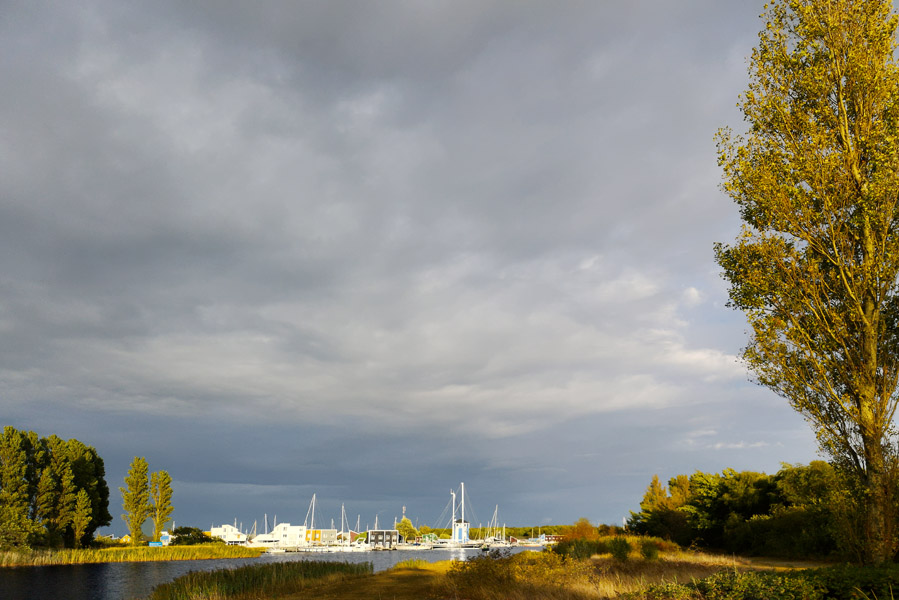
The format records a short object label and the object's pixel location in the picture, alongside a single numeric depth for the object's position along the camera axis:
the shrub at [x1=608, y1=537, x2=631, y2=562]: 23.97
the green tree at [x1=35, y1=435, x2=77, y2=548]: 59.69
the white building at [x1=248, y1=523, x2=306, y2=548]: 136.25
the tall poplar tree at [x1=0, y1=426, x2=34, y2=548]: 53.16
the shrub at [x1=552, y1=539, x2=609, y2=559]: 26.39
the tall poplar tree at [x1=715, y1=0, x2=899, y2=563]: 12.64
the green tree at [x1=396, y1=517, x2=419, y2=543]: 155.50
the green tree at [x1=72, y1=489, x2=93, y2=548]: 62.88
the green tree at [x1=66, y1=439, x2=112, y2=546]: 68.00
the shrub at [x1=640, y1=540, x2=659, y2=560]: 25.12
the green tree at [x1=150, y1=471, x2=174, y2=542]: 74.25
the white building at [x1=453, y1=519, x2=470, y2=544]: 122.75
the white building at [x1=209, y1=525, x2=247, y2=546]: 140.88
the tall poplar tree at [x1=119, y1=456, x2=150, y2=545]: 72.00
